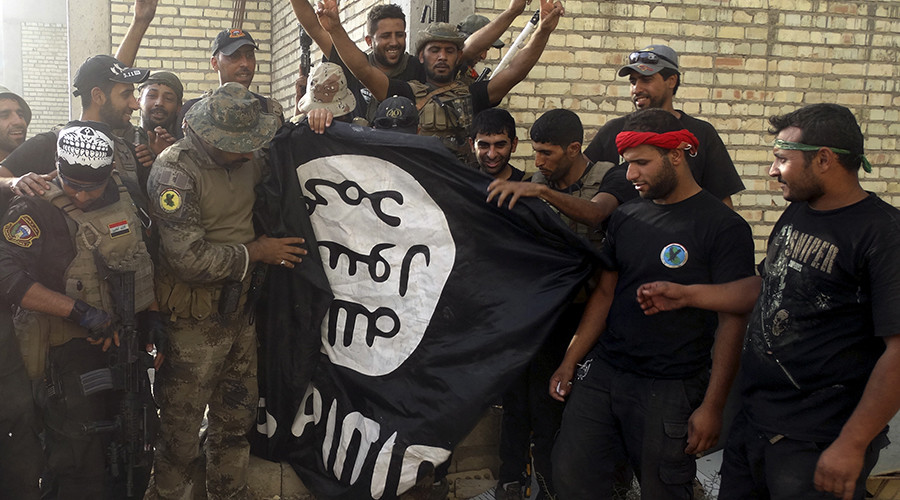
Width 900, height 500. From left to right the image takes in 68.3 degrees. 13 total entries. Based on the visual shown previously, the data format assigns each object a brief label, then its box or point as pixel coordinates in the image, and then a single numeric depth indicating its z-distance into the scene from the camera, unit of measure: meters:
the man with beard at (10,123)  3.78
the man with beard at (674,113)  3.46
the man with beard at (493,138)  3.37
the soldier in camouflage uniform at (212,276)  2.90
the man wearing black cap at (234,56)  3.91
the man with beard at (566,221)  3.05
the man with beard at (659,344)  2.53
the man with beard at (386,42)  4.02
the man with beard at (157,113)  3.65
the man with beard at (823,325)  2.08
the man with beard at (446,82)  3.63
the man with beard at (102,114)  3.13
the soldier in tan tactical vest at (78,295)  2.72
